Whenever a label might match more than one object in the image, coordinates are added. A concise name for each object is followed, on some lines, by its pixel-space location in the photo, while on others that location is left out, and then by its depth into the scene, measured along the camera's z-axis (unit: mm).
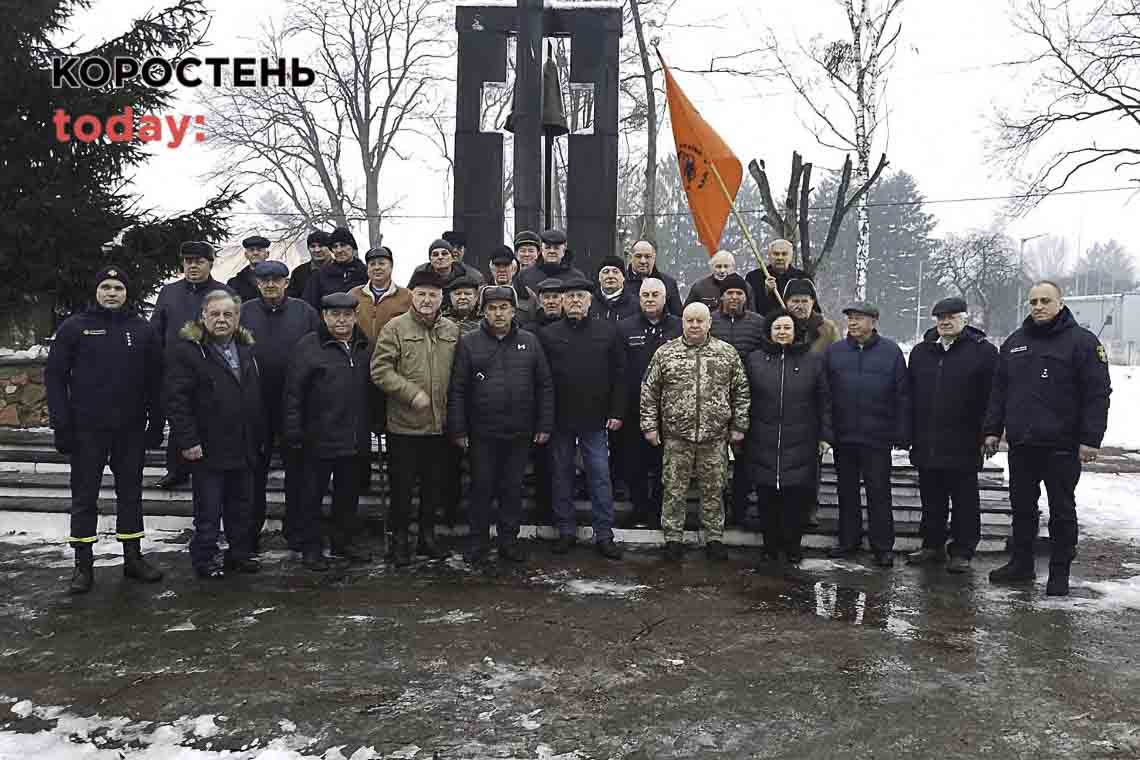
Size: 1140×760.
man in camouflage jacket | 6070
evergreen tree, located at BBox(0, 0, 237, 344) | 9344
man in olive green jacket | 5855
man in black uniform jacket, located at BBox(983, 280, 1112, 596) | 5355
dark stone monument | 9438
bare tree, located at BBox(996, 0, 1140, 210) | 18672
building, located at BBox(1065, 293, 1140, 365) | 47031
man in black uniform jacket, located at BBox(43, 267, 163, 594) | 5293
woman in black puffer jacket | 6062
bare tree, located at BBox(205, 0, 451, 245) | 26906
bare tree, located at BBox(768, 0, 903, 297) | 16656
